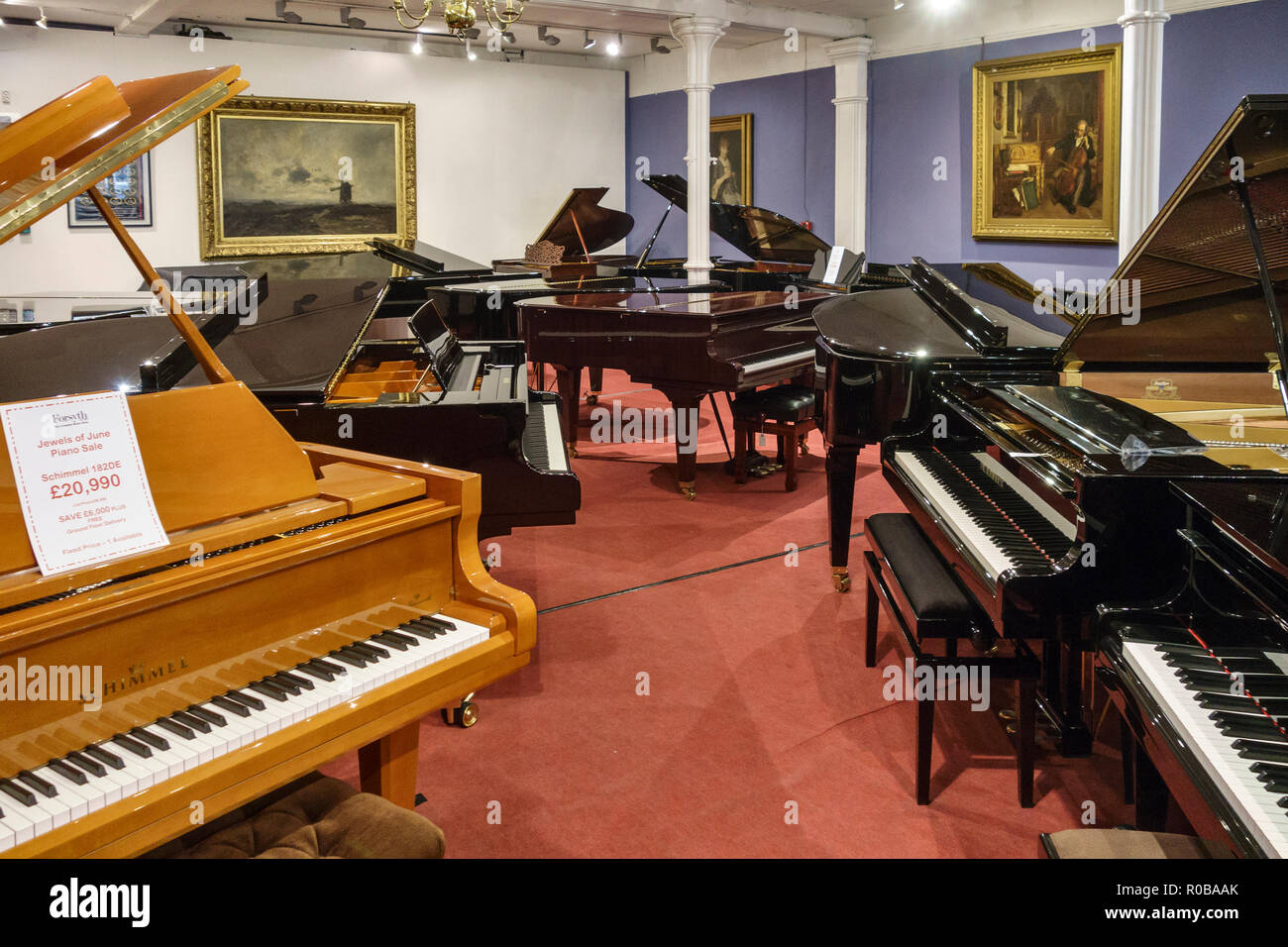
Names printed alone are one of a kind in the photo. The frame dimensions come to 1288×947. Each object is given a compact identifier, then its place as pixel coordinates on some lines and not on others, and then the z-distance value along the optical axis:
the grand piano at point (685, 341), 5.27
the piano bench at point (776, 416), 5.64
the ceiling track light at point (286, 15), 8.70
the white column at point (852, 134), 9.52
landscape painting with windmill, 9.86
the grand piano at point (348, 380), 2.98
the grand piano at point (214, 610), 1.48
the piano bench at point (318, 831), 1.67
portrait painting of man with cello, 7.61
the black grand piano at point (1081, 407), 2.16
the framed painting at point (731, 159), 11.05
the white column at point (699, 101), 8.73
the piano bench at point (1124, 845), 1.47
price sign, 1.58
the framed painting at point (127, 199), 9.32
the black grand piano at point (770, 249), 7.53
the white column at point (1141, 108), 5.61
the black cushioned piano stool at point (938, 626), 2.55
